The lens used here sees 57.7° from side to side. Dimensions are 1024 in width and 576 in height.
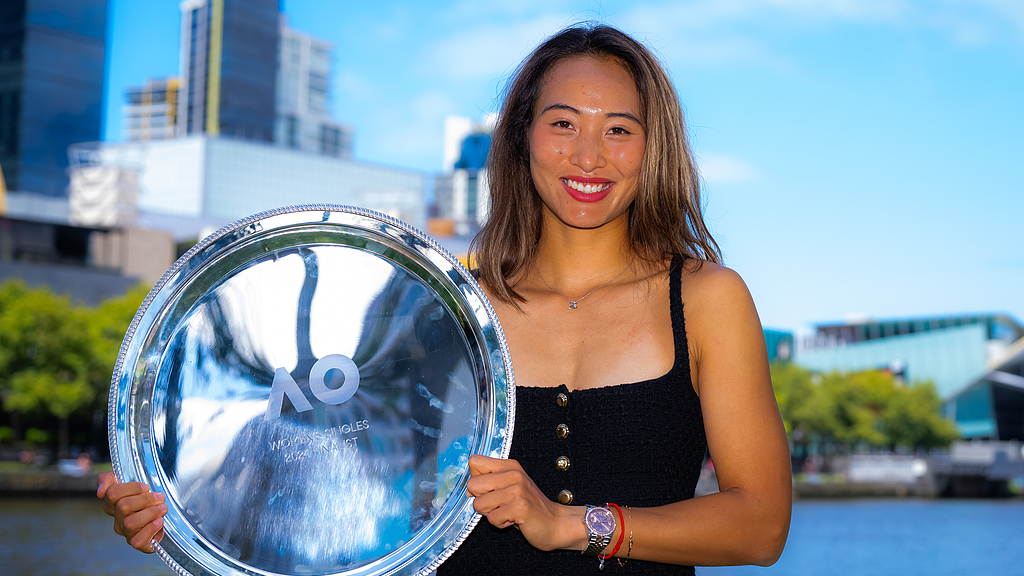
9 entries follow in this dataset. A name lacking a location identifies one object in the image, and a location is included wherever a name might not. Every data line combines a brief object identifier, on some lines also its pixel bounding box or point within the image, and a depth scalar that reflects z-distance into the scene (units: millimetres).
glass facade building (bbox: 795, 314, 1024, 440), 72312
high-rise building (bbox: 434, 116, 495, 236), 146250
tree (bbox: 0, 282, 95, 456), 32812
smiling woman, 1764
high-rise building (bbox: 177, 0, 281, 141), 134625
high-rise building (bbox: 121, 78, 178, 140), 150462
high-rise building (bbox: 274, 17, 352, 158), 144375
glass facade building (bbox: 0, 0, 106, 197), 117438
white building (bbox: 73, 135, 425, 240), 115562
